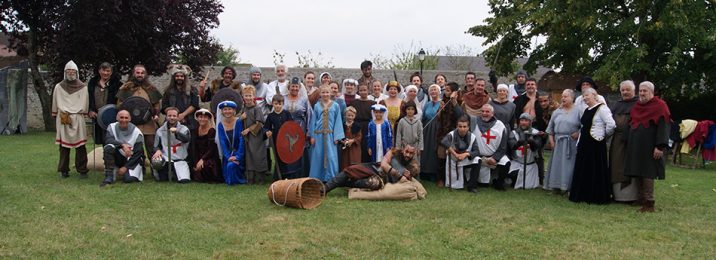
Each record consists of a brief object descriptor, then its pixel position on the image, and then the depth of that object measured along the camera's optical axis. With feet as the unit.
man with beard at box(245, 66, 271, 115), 27.58
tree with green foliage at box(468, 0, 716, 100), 42.16
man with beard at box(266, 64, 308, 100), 27.81
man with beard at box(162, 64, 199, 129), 26.63
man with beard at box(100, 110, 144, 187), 24.57
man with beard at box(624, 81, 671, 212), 20.61
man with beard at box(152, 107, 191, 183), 25.47
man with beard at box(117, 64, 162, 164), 26.45
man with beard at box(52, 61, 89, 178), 25.76
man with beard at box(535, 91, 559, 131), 26.22
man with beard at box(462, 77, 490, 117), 26.48
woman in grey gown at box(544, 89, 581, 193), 23.75
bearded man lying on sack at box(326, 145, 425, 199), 22.57
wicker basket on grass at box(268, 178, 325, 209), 19.66
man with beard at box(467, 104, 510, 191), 25.35
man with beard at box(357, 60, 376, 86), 28.96
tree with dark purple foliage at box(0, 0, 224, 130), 47.67
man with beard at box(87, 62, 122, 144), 26.68
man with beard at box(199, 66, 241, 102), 27.73
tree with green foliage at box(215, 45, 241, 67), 112.46
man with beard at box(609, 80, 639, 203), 21.88
